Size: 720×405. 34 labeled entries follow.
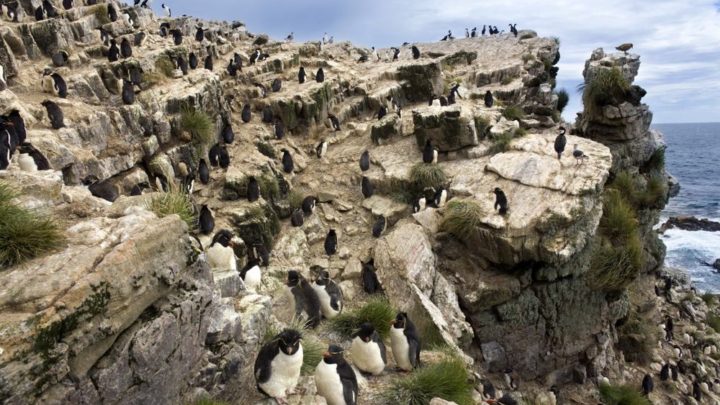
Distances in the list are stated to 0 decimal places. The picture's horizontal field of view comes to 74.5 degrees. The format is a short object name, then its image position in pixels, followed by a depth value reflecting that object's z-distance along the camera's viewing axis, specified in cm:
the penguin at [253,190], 1369
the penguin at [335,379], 658
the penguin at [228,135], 1609
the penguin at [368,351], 801
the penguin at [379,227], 1429
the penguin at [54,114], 1179
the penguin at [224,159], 1472
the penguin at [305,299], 989
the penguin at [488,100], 2144
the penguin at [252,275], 1016
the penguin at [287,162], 1627
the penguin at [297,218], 1431
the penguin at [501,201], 1330
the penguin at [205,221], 1149
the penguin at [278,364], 618
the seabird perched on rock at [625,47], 2261
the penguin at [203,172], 1404
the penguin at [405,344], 838
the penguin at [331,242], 1356
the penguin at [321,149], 1784
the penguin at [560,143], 1468
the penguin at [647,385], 1625
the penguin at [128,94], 1377
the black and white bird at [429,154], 1609
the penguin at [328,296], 1042
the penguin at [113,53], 1521
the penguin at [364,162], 1672
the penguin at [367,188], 1588
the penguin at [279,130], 1745
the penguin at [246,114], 1762
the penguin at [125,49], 1549
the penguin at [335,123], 1928
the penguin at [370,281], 1220
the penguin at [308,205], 1466
